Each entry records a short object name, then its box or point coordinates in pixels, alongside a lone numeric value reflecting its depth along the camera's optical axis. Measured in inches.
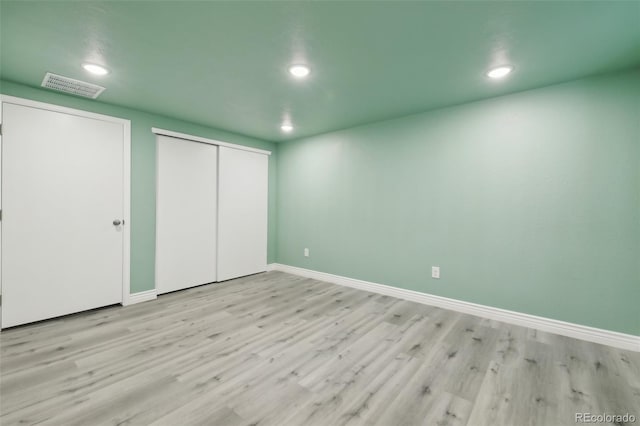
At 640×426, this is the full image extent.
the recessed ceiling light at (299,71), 88.7
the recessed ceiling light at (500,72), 89.0
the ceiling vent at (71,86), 97.5
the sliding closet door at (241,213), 166.6
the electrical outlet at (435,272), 128.2
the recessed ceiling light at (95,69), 89.0
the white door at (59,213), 101.0
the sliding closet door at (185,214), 140.6
